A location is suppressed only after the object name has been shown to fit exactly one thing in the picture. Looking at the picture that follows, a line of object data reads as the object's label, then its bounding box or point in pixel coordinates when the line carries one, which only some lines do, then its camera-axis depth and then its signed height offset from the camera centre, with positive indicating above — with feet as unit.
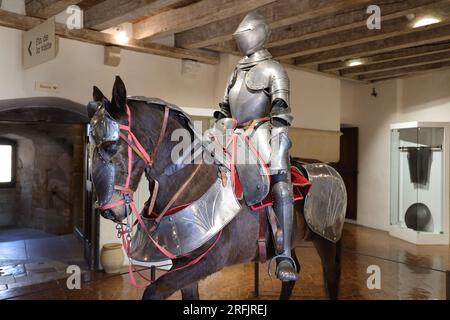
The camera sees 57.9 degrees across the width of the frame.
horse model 5.92 -0.62
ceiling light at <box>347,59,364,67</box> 20.49 +4.89
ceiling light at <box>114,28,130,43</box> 15.10 +4.55
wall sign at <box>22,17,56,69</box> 10.85 +3.25
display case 22.06 -1.29
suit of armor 7.83 +1.14
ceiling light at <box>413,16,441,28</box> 13.43 +4.62
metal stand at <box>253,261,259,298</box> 13.06 -4.12
